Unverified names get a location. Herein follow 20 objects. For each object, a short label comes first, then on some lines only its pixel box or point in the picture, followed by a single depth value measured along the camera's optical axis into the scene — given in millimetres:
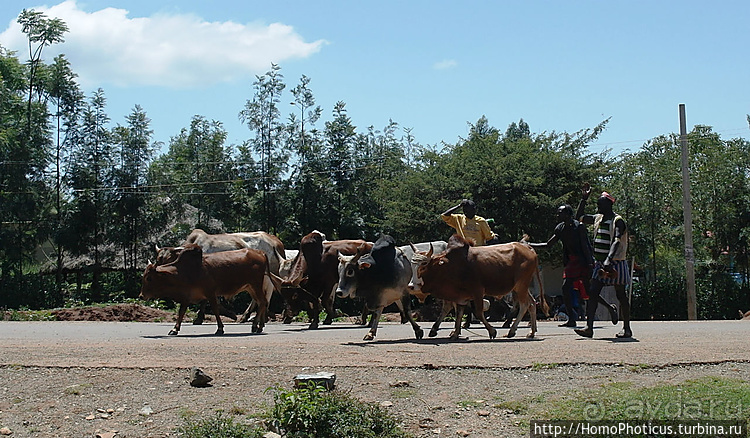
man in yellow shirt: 15883
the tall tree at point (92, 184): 34688
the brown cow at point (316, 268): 18125
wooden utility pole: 27266
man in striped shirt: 12703
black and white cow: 13203
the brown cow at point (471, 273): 12992
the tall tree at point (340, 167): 35500
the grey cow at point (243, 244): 20125
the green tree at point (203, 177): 36812
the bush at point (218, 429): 7512
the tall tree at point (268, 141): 35938
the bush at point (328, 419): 7645
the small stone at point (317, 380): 8522
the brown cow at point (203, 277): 15555
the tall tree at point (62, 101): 35156
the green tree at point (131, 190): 35344
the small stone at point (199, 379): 8953
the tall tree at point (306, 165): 35219
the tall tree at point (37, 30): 35875
